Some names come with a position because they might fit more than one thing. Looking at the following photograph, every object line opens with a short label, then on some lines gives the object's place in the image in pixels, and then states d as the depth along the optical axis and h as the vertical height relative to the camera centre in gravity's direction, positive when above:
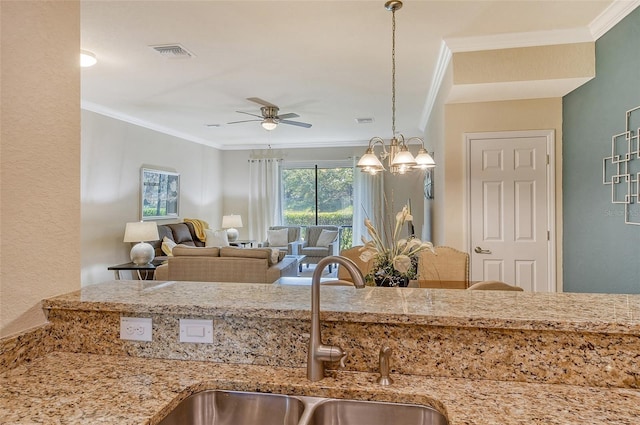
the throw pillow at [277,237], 7.55 -0.39
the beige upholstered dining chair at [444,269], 2.96 -0.41
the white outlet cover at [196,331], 1.17 -0.35
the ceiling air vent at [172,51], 3.16 +1.42
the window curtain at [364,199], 7.66 +0.37
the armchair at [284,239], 7.15 -0.43
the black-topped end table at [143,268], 4.63 -0.62
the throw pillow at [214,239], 6.76 -0.38
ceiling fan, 4.76 +1.29
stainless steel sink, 0.96 -0.50
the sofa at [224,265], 3.94 -0.49
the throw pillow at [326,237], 7.54 -0.39
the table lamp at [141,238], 4.70 -0.26
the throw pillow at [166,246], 5.55 -0.42
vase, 2.39 -0.40
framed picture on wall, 5.97 +0.39
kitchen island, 0.91 -0.40
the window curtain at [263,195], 8.15 +0.48
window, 8.15 +0.48
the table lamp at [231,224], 7.37 -0.13
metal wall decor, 2.33 +0.32
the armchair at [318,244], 7.34 -0.53
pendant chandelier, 2.62 +0.42
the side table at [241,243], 7.17 -0.49
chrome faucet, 1.01 -0.33
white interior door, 3.52 +0.09
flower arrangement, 2.37 -0.23
